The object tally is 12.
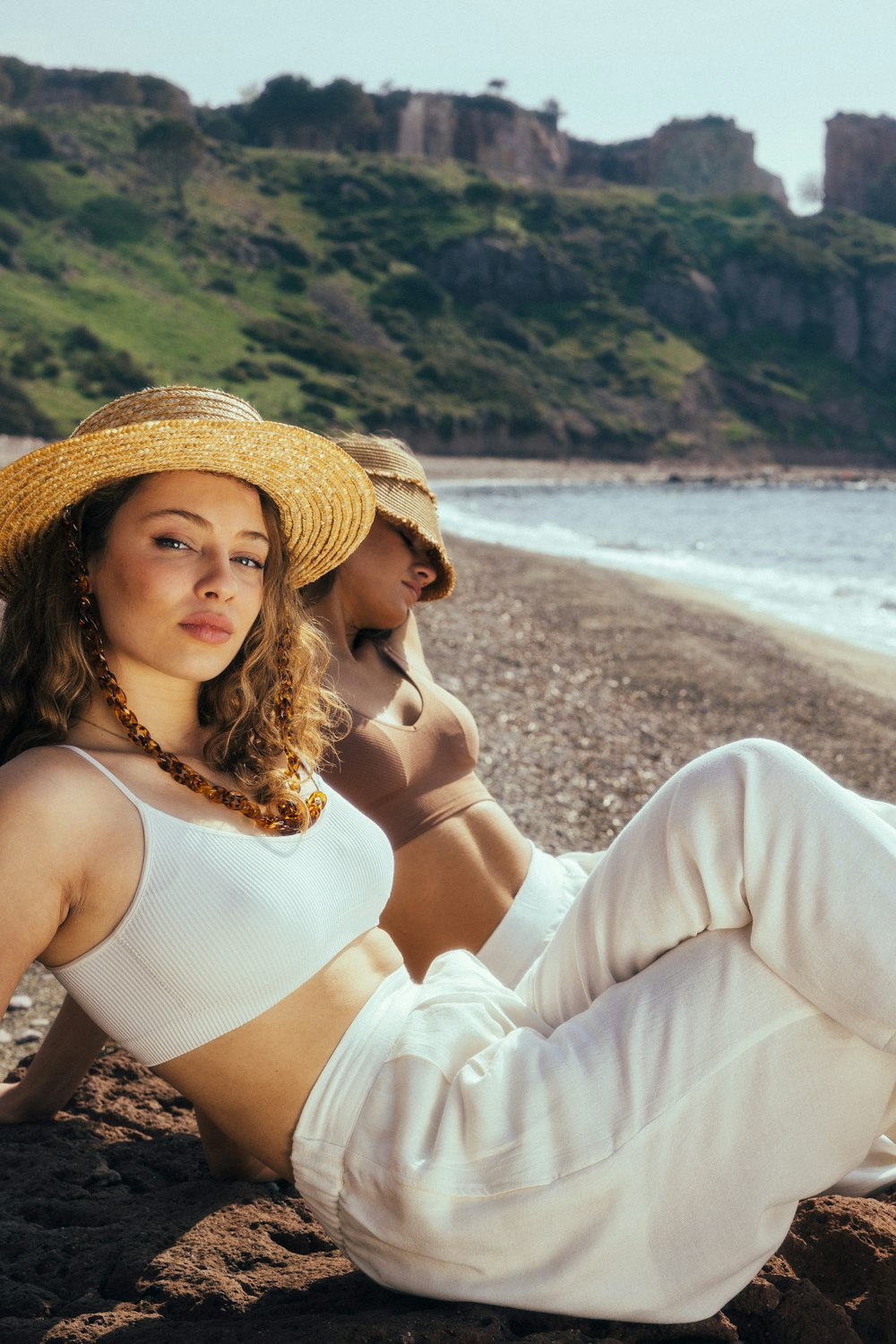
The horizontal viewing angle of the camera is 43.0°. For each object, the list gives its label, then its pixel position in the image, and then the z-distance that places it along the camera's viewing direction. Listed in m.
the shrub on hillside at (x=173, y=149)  80.81
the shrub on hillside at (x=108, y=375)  50.00
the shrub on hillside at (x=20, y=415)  41.31
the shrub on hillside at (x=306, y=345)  66.50
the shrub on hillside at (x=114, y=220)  72.44
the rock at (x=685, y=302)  96.31
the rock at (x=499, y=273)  87.06
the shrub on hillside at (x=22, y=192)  68.81
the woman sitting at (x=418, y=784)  2.89
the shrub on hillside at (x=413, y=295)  81.57
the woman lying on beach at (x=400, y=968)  1.73
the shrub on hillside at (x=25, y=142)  76.81
